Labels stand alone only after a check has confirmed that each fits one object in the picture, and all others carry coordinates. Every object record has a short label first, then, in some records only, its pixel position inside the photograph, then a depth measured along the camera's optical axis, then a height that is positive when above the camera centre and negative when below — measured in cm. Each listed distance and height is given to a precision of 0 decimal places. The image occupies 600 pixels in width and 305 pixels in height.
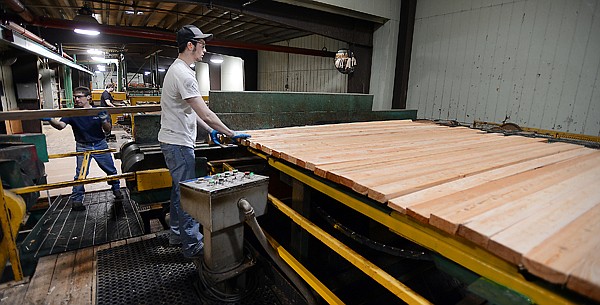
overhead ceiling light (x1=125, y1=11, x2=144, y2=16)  673 +184
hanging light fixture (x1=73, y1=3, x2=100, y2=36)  545 +129
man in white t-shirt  222 -19
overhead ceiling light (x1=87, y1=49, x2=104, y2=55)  1294 +168
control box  179 -62
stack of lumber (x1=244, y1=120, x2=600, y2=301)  85 -36
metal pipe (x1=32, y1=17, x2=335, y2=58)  536 +119
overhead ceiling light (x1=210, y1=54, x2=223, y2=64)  1255 +152
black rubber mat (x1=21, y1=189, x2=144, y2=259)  312 -159
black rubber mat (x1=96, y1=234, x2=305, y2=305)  213 -144
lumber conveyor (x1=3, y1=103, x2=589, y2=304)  105 -88
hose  187 -99
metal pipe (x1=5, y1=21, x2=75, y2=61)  506 +102
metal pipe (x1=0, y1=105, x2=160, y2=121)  219 -19
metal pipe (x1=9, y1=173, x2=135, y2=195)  266 -89
